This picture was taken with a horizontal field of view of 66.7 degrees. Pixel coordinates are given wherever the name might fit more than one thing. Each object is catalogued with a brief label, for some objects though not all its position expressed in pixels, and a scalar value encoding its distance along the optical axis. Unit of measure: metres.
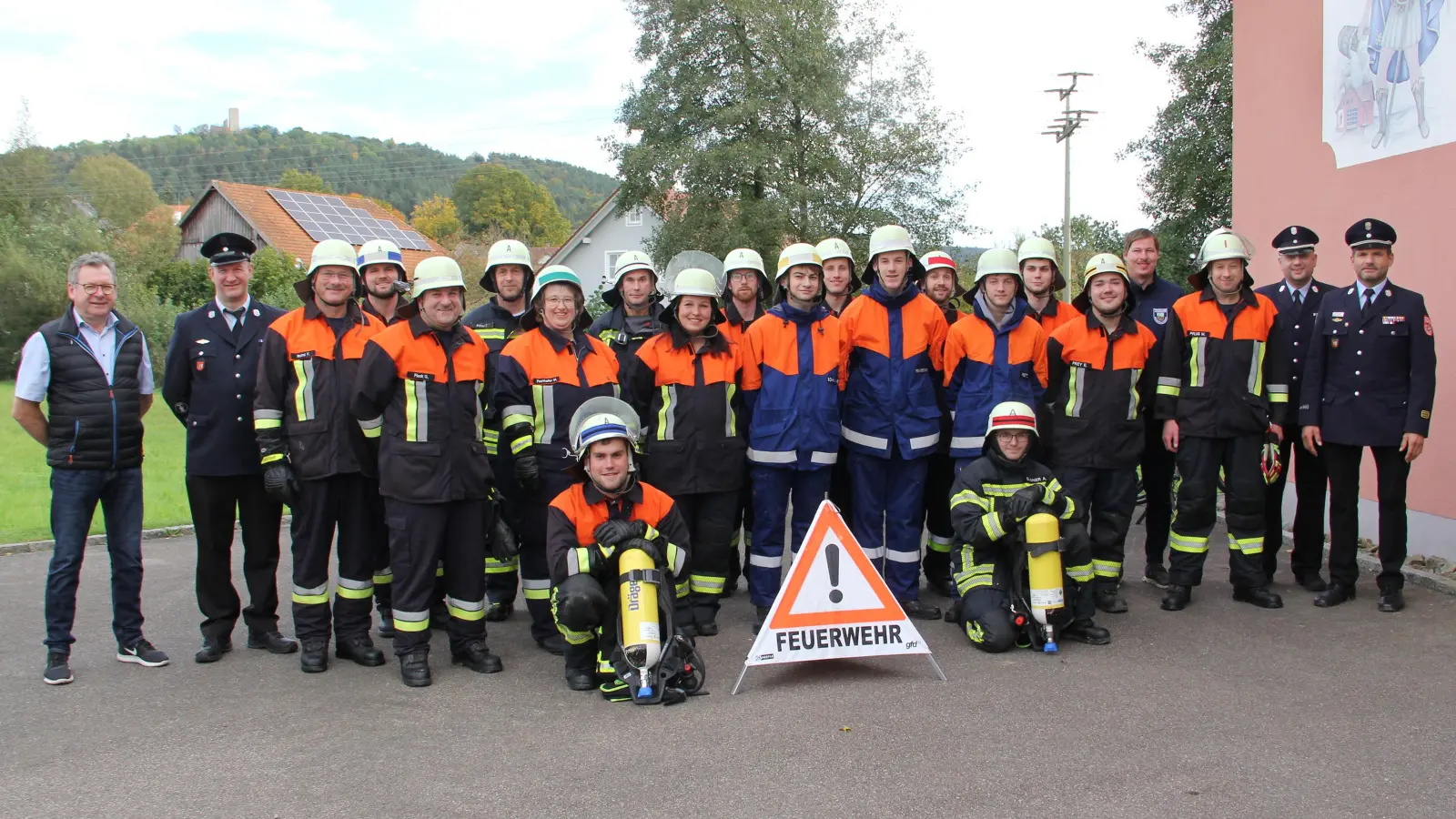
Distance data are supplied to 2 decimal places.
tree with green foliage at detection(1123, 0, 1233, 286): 21.53
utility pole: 39.25
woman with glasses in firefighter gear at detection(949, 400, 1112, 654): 6.32
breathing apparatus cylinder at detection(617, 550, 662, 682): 5.57
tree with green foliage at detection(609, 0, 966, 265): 31.97
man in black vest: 6.06
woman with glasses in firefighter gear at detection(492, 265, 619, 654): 6.38
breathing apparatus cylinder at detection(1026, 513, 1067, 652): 6.23
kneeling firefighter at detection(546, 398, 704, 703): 5.61
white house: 51.69
